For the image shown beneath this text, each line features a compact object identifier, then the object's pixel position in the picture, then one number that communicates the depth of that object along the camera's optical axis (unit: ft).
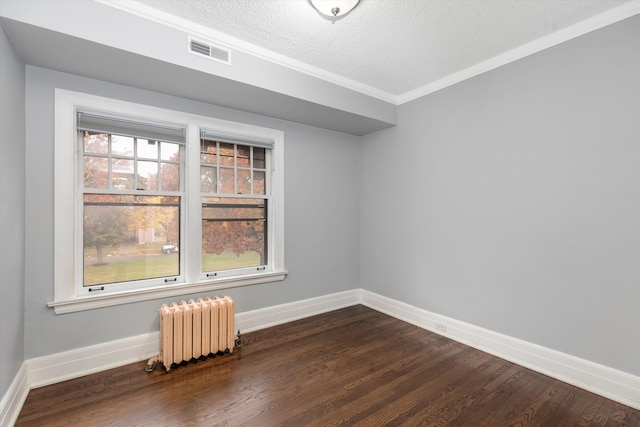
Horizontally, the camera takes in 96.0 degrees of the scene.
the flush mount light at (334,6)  6.62
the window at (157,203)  8.22
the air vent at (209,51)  7.84
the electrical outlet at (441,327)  10.80
